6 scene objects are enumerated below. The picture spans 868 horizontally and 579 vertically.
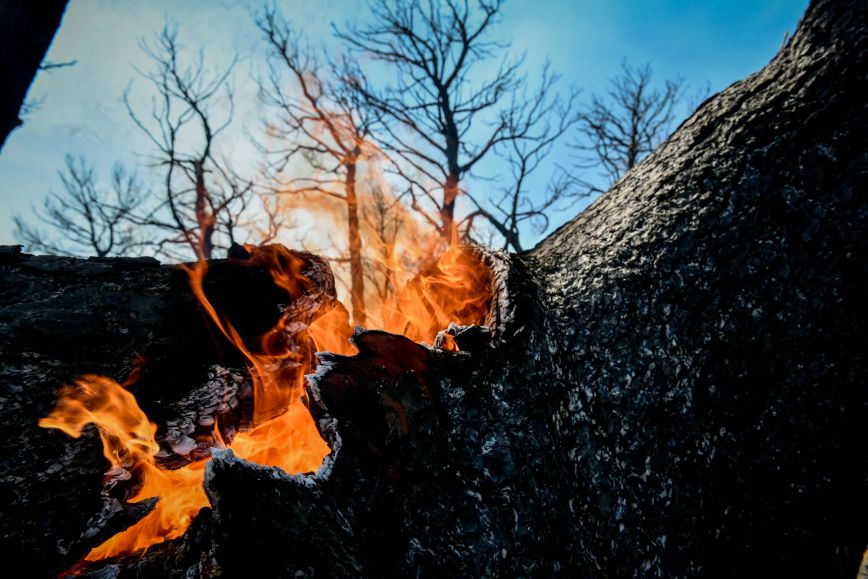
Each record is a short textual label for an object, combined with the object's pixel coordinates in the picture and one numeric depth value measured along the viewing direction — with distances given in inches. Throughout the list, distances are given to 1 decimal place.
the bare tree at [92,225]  629.6
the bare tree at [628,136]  566.3
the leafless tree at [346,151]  496.7
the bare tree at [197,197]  490.3
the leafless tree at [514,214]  484.4
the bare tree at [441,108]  455.8
